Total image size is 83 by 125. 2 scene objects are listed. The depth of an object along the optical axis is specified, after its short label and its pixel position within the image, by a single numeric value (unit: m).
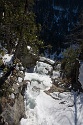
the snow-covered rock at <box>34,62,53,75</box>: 14.67
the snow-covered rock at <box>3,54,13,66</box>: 8.88
